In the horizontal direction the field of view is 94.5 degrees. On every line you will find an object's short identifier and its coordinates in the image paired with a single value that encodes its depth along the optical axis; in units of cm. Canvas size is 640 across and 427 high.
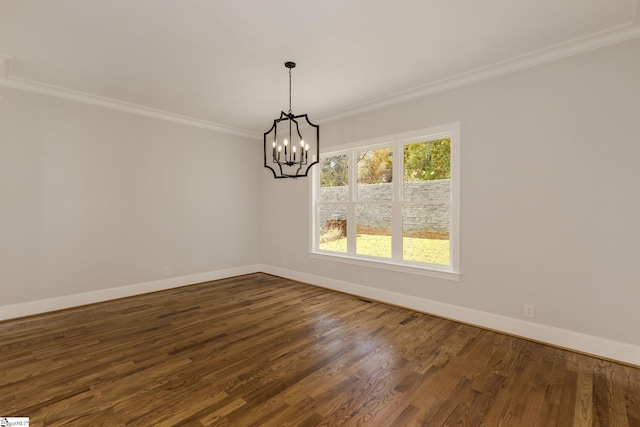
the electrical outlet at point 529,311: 303
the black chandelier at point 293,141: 521
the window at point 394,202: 373
